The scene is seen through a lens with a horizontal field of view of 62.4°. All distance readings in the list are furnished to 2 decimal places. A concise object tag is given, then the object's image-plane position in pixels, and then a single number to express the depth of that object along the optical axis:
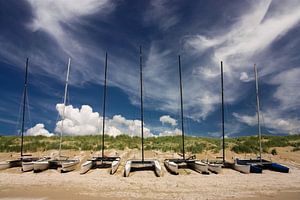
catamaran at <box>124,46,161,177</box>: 20.77
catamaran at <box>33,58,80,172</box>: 19.98
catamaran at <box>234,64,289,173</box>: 20.12
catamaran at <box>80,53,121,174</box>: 20.42
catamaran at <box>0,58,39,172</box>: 20.32
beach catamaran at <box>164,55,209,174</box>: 19.71
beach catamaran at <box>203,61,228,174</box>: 19.95
